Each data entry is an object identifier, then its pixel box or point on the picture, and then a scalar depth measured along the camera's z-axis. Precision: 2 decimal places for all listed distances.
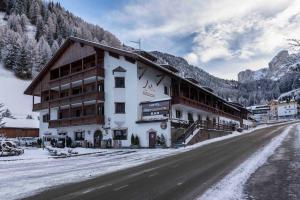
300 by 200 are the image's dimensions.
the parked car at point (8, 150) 18.04
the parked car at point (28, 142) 29.65
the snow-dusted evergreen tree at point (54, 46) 78.06
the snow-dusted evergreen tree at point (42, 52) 69.01
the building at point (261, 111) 106.25
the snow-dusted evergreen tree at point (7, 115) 38.56
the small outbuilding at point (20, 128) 36.67
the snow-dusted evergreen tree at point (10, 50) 65.03
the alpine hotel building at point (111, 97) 22.60
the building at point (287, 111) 99.86
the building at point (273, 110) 107.45
